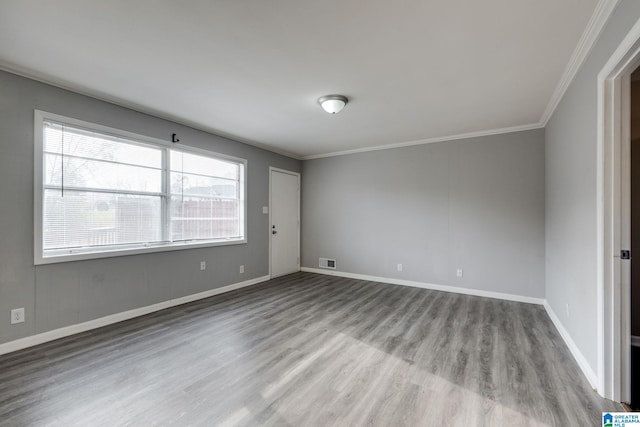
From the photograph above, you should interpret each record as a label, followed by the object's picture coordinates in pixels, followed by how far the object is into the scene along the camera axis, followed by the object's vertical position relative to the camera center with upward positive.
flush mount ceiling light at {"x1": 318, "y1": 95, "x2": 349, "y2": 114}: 3.16 +1.28
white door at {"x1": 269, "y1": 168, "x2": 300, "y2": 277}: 5.70 -0.16
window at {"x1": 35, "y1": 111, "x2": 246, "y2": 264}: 2.88 +0.26
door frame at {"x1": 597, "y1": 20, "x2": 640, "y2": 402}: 1.88 -0.13
